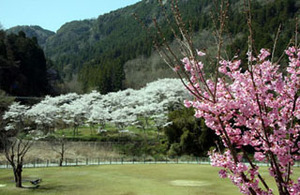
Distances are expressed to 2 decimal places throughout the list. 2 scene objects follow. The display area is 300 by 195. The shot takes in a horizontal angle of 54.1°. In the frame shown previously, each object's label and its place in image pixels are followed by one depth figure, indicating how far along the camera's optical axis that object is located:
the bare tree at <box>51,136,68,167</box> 34.66
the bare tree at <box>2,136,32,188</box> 17.67
